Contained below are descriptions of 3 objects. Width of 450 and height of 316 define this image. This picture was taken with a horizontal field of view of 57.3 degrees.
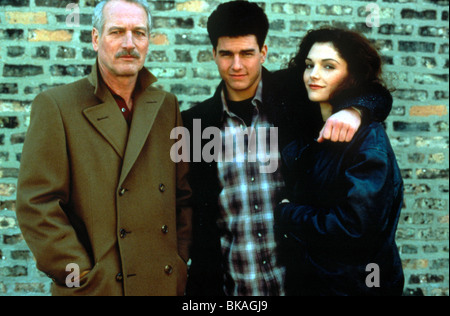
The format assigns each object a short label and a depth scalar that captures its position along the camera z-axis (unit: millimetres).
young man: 2393
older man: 1987
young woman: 1945
